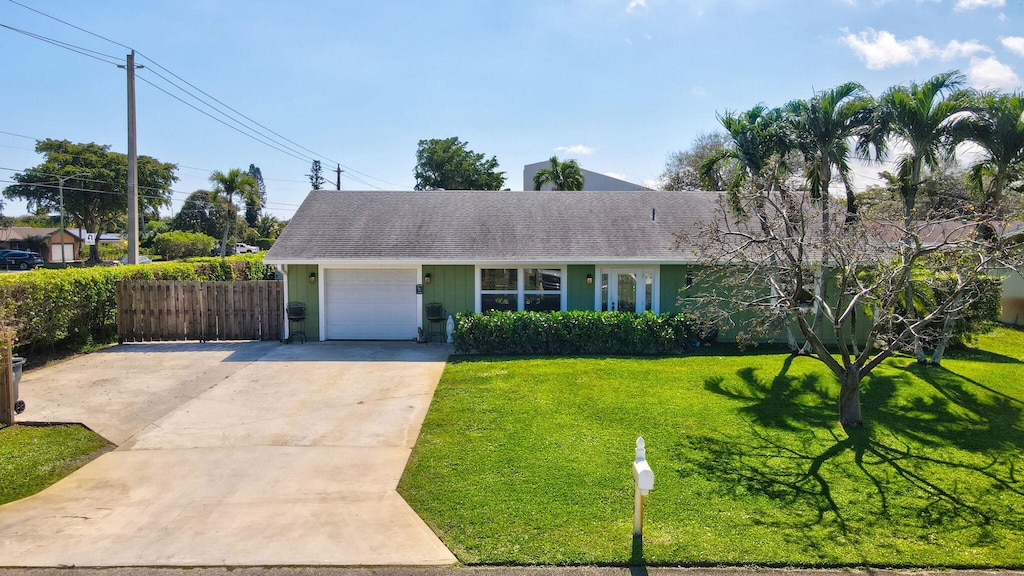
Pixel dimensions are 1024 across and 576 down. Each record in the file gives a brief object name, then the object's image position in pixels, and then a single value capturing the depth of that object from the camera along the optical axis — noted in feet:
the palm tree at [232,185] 92.07
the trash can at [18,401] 26.25
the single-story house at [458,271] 45.42
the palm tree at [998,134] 34.27
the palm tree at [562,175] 86.63
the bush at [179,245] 151.84
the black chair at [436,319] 45.60
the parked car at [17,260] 138.31
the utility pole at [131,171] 57.98
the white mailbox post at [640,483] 14.53
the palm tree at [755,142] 37.06
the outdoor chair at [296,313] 44.98
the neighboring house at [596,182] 93.67
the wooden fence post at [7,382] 25.23
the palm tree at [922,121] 34.24
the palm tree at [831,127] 35.65
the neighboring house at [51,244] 169.07
